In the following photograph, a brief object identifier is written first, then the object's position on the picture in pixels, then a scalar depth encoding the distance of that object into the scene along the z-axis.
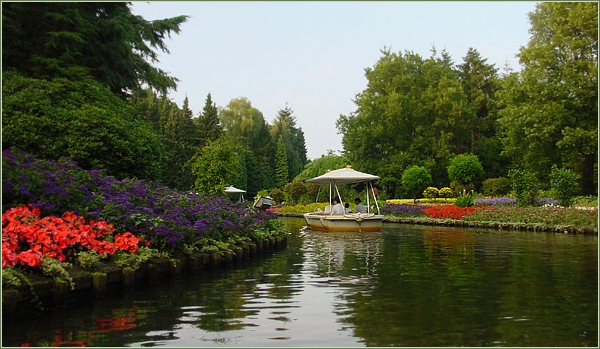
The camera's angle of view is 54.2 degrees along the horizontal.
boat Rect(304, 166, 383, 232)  21.97
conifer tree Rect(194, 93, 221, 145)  65.25
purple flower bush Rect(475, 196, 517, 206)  29.59
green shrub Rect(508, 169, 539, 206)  27.09
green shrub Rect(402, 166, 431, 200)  40.19
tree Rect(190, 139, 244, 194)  25.34
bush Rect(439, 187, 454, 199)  41.20
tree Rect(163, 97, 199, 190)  48.39
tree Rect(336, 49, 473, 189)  48.62
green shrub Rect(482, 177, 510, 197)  36.47
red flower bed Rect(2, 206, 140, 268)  6.83
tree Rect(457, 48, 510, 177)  50.91
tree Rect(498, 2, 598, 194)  32.09
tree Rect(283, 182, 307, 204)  54.25
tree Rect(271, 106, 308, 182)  88.50
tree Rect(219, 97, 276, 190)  74.69
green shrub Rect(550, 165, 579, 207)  24.55
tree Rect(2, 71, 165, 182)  12.72
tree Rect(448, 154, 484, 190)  39.39
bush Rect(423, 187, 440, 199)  41.22
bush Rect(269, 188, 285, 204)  59.56
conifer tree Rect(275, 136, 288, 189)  81.75
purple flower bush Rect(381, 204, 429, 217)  32.03
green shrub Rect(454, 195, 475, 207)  30.08
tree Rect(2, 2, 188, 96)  16.03
